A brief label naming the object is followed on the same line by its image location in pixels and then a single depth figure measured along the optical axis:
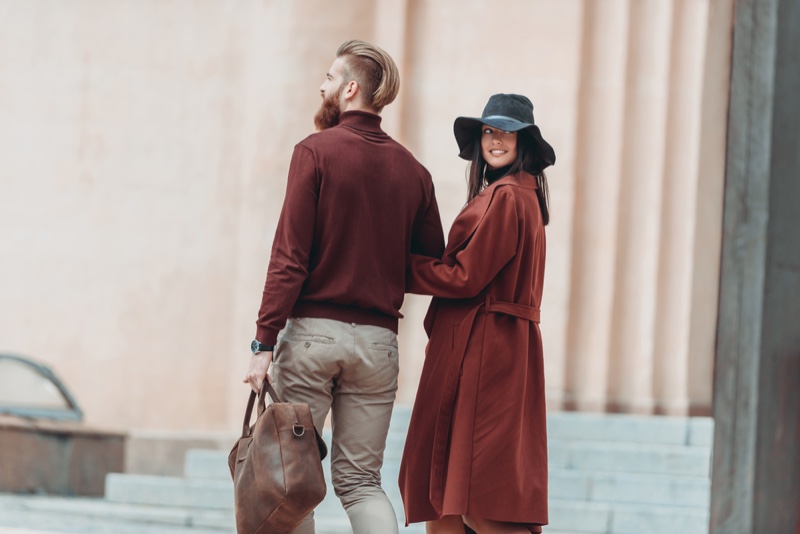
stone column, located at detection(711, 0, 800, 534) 10.11
